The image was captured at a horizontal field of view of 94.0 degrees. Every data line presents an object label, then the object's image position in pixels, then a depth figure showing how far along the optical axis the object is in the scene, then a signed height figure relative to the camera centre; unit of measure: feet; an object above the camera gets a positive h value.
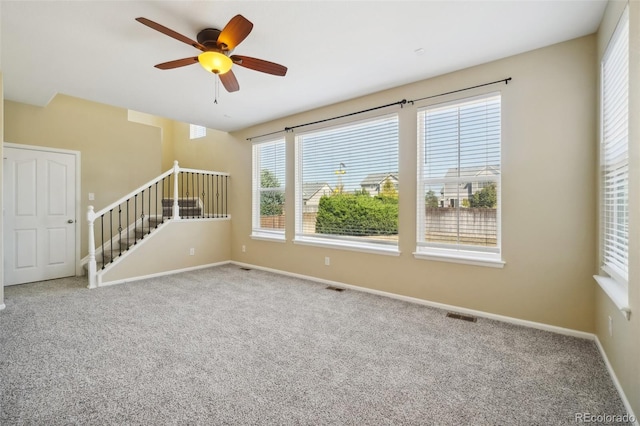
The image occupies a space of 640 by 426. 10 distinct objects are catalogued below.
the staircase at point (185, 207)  20.75 +0.22
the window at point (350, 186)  12.78 +1.17
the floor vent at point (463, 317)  10.11 -3.67
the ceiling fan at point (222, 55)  7.16 +4.10
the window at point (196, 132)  23.38 +6.27
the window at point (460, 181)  10.20 +1.08
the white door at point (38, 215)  14.37 -0.27
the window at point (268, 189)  17.20 +1.27
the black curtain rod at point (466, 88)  9.79 +4.32
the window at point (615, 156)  6.37 +1.30
